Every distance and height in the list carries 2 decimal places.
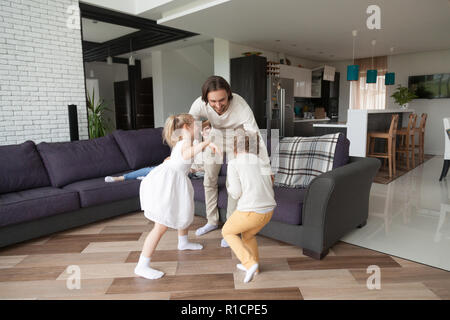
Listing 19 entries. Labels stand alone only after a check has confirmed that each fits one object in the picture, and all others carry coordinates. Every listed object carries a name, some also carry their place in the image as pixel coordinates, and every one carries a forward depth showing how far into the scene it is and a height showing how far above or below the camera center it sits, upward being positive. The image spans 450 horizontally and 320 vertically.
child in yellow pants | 1.79 -0.45
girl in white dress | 1.95 -0.43
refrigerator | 7.06 +0.35
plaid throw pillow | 2.67 -0.36
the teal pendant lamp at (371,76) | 5.99 +0.82
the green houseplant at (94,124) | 4.82 -0.02
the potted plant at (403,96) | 7.16 +0.50
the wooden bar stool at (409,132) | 5.77 -0.28
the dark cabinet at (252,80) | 6.55 +0.87
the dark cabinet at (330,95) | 9.27 +0.72
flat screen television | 7.41 +0.77
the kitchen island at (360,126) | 5.24 -0.15
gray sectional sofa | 2.14 -0.60
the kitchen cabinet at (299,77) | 7.72 +1.12
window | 8.52 +0.83
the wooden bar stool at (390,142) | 4.90 -0.41
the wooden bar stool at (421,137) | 6.30 -0.42
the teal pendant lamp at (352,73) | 5.65 +0.83
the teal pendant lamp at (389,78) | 6.63 +0.85
